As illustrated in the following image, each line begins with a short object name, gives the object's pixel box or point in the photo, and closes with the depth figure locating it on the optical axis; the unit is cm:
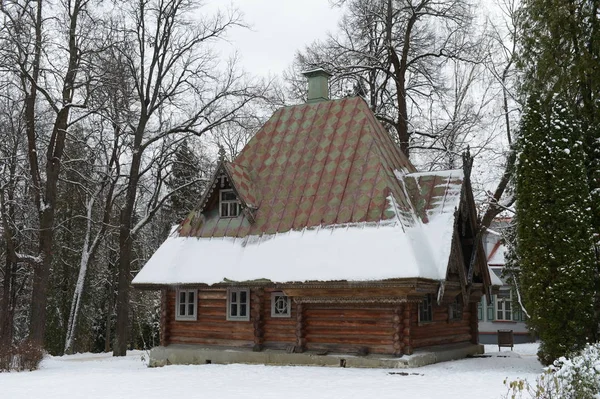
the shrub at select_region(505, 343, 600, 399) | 977
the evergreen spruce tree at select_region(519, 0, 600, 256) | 1745
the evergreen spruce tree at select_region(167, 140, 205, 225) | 3659
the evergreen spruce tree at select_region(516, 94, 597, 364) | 1599
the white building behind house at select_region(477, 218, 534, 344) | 3816
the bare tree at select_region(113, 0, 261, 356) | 2649
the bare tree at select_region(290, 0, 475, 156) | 2730
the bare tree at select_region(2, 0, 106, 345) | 2230
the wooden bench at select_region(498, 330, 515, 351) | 2475
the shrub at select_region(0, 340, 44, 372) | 1862
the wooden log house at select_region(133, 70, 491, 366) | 1769
